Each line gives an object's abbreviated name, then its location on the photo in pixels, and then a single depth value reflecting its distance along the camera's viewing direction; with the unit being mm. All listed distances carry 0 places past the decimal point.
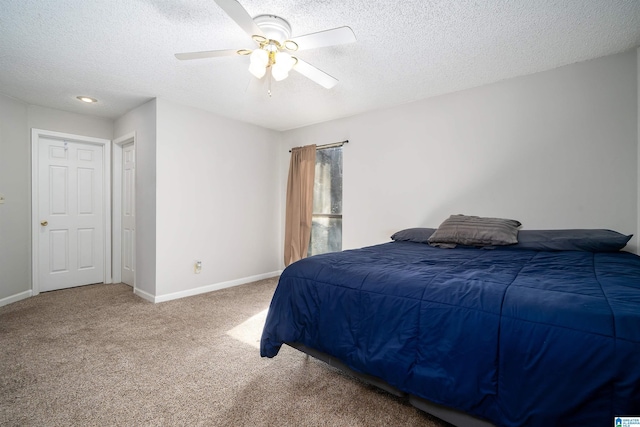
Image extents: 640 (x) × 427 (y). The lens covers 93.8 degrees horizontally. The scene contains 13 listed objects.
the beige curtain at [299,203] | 4430
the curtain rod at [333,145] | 4108
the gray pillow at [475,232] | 2510
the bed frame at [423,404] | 1273
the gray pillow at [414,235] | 3000
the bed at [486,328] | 990
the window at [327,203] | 4309
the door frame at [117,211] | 4266
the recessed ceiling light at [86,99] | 3396
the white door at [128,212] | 4047
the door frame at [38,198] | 3666
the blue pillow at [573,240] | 2168
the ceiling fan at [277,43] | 1786
